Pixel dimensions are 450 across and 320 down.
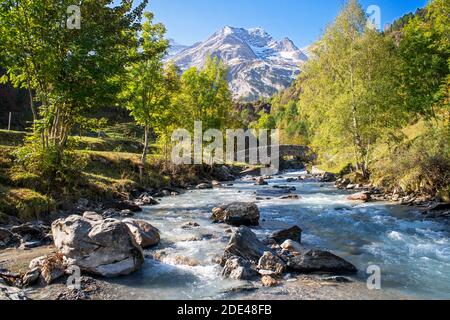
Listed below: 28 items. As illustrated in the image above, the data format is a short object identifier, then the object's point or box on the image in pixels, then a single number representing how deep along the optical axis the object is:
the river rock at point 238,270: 10.84
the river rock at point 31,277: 9.91
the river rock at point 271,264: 11.34
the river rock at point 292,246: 13.36
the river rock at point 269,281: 10.34
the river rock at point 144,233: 13.97
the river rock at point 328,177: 45.10
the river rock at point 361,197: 26.89
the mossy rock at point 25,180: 18.97
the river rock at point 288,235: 15.35
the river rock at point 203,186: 38.12
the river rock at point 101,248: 10.83
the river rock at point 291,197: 29.45
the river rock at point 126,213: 20.44
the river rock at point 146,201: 25.12
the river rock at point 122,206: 21.73
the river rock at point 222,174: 49.41
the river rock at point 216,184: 40.38
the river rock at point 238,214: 19.02
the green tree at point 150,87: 34.44
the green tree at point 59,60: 18.14
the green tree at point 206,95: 47.59
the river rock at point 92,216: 14.17
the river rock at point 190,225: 17.92
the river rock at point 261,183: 42.62
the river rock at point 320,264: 11.58
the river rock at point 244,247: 12.40
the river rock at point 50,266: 10.19
